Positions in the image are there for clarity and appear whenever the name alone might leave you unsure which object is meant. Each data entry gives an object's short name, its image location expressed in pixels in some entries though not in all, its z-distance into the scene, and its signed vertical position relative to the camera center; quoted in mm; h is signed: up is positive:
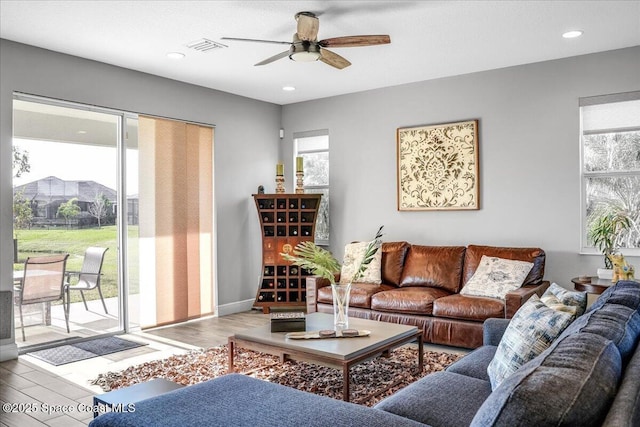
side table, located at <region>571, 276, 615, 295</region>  3941 -655
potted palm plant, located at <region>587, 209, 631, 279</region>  4316 -237
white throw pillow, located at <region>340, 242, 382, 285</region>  5359 -629
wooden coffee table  2949 -895
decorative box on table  3508 -833
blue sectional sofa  1091 -495
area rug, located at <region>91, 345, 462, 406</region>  3408 -1266
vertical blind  5309 -11
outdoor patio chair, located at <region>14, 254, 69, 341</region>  4395 -656
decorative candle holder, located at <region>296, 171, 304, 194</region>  6316 +367
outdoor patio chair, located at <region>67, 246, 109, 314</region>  4828 -614
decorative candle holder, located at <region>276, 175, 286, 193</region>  6367 +347
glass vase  3475 -701
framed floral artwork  5359 +483
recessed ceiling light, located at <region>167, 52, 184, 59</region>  4590 +1509
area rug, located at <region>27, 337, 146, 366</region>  4189 -1278
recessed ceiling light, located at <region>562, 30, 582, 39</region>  4074 +1487
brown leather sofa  4238 -833
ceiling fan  3514 +1250
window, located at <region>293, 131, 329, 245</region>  6590 +606
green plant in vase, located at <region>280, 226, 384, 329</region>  3471 -444
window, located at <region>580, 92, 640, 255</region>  4547 +432
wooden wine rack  6168 -371
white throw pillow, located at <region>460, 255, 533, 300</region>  4422 -657
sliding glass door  4422 +72
